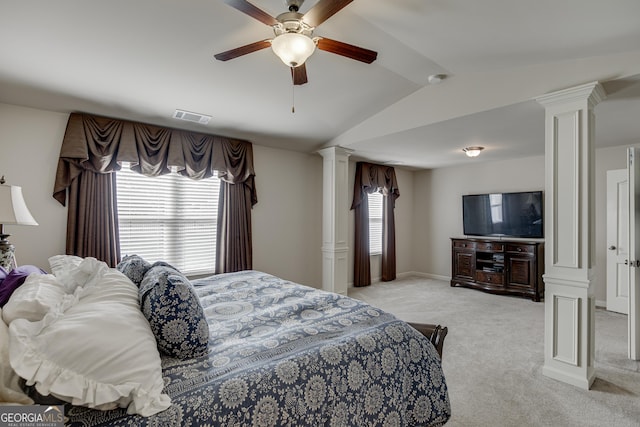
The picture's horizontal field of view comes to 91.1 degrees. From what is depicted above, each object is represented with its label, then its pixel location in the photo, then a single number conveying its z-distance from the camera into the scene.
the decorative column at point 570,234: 2.40
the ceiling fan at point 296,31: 1.62
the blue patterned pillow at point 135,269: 1.67
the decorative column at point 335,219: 4.65
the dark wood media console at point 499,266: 4.85
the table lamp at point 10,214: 2.06
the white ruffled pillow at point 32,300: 1.05
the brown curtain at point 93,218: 3.10
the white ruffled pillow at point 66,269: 1.54
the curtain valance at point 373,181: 5.69
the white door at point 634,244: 2.77
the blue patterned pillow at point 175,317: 1.27
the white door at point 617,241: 4.12
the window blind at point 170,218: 3.54
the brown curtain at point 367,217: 5.67
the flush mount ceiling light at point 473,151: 4.55
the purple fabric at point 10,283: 1.24
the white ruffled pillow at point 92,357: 0.89
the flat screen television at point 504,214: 5.06
